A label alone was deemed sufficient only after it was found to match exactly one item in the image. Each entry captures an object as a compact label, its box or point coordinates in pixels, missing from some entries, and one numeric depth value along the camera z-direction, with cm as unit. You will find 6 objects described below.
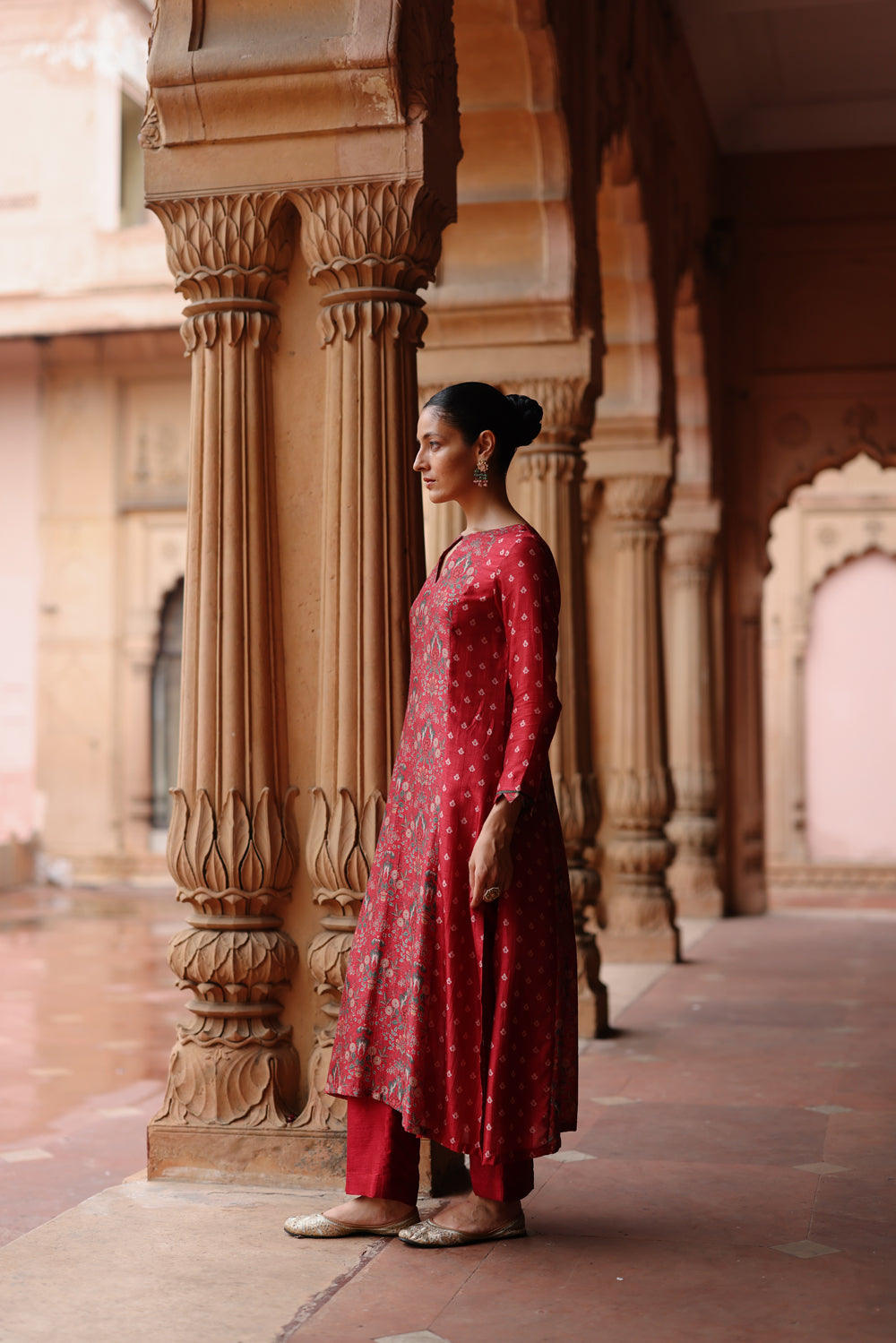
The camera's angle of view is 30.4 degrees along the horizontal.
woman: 294
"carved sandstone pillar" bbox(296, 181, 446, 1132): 368
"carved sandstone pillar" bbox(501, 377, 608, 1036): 614
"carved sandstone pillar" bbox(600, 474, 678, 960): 836
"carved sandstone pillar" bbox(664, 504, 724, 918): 1066
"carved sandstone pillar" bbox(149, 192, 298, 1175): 370
